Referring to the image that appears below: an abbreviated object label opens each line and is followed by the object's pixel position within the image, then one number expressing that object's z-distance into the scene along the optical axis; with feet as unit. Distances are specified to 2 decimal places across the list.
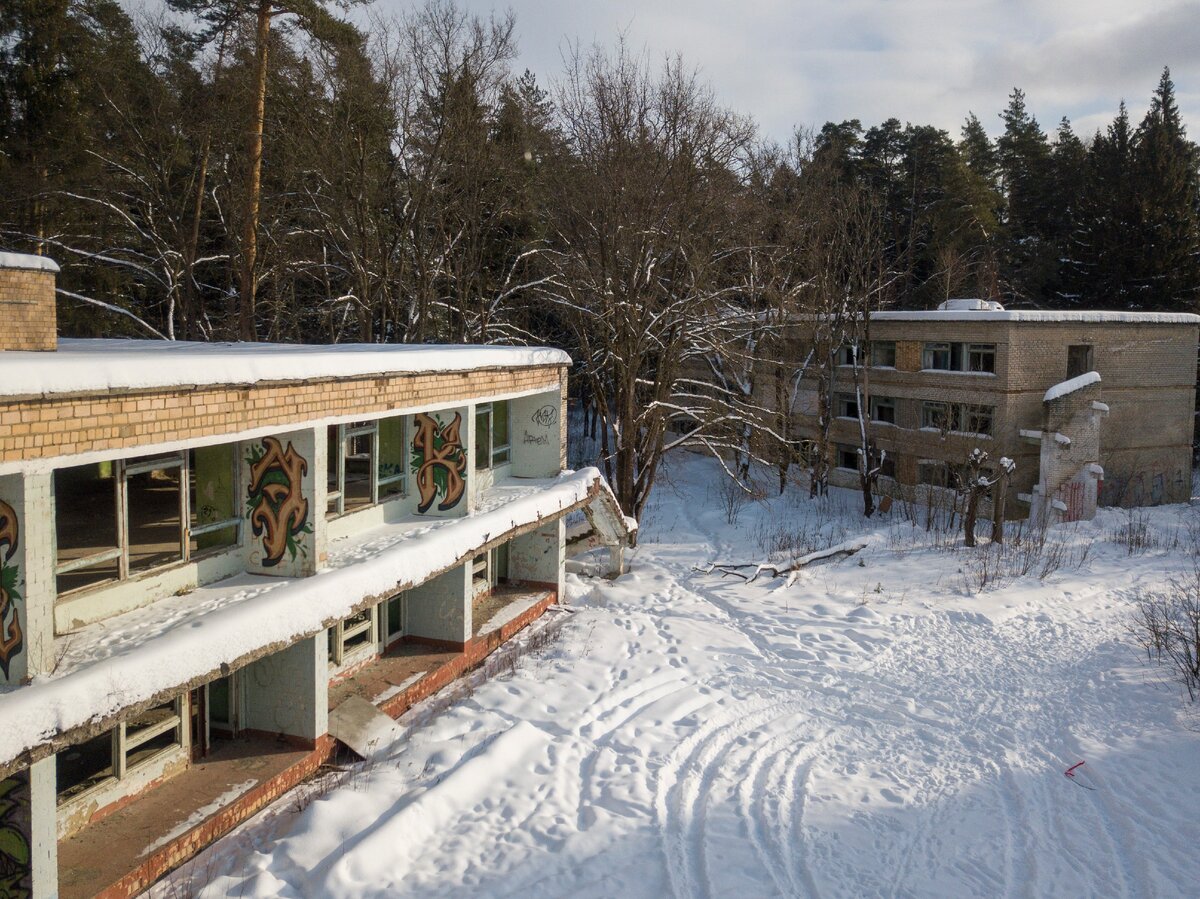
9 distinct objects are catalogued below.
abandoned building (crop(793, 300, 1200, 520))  89.25
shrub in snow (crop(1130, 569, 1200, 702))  43.68
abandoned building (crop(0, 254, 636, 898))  22.57
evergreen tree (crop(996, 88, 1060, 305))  138.41
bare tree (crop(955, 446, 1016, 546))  70.08
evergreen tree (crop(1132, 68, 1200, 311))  123.13
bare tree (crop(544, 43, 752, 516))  73.10
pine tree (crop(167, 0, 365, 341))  65.10
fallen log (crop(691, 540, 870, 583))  64.39
